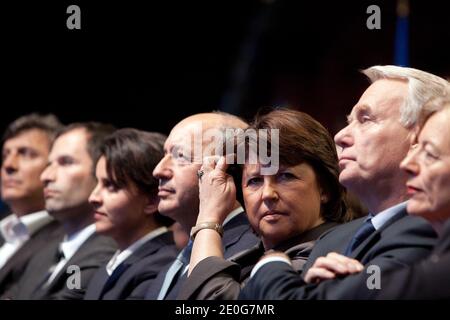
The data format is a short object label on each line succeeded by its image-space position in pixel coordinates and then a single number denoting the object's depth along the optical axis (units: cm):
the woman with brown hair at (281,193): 565
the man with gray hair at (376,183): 470
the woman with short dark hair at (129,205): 747
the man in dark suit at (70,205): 852
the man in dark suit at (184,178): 660
